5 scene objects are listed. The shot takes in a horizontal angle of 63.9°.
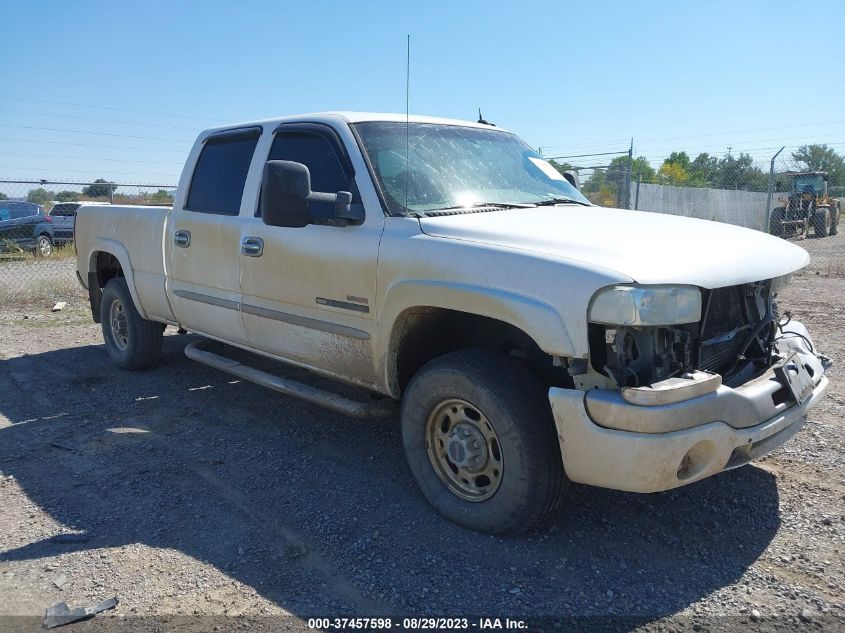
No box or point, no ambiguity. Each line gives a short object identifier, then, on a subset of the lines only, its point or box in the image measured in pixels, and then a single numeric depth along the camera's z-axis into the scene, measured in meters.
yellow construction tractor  21.52
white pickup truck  2.78
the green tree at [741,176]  21.92
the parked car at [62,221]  19.14
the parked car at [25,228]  17.19
